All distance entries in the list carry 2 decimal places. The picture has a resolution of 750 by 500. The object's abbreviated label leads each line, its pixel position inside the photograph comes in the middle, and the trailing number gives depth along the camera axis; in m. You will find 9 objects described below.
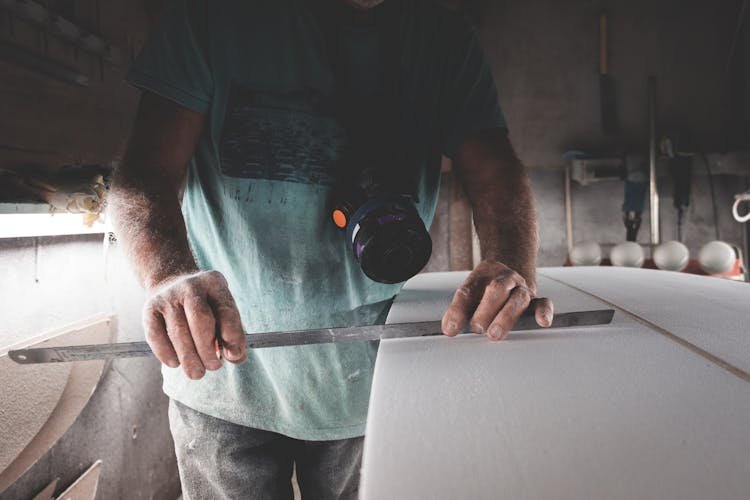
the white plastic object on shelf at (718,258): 2.23
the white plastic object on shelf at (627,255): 2.41
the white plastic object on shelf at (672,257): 2.34
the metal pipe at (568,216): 3.39
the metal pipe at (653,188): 2.96
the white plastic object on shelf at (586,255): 2.55
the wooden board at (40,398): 1.18
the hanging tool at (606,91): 3.29
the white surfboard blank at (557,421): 0.33
